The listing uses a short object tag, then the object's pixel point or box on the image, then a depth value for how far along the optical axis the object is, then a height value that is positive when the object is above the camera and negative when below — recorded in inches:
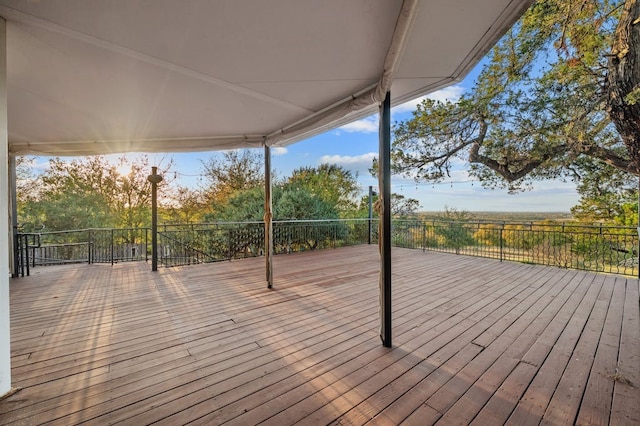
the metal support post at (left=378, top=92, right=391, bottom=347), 87.0 -3.2
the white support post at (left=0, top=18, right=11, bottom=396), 62.7 -9.0
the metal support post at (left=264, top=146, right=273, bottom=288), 156.5 +2.4
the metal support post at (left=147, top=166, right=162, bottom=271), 196.4 -3.6
